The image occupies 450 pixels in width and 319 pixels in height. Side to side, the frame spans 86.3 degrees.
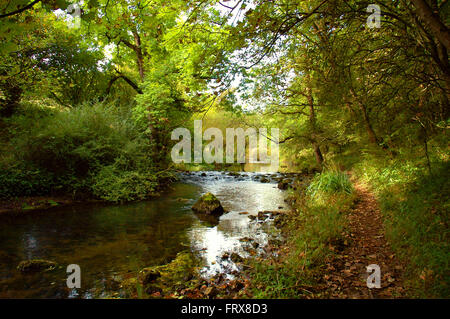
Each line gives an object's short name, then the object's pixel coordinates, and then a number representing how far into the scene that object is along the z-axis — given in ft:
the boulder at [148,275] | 12.49
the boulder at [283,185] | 41.22
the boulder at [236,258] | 14.65
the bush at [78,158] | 28.84
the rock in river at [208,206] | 25.96
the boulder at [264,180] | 49.78
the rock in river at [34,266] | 13.93
